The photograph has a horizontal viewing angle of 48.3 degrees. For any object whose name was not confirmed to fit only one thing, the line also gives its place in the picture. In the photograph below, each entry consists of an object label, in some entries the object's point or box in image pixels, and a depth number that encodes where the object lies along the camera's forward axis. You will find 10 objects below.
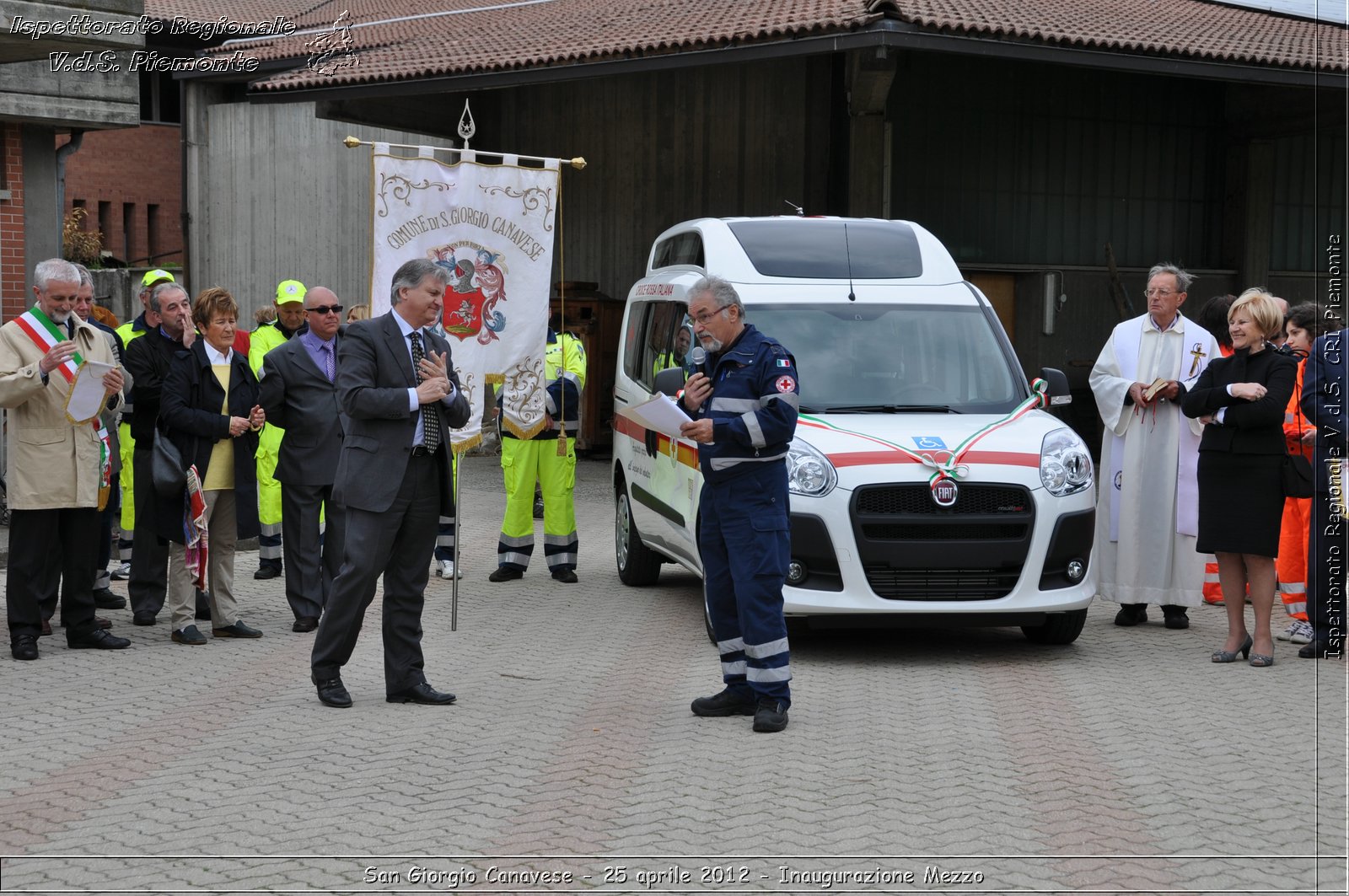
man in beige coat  8.23
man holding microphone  6.68
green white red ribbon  8.17
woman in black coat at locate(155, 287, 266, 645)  8.87
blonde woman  8.28
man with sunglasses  9.21
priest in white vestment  9.60
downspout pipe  16.61
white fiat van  8.19
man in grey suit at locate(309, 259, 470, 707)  6.90
